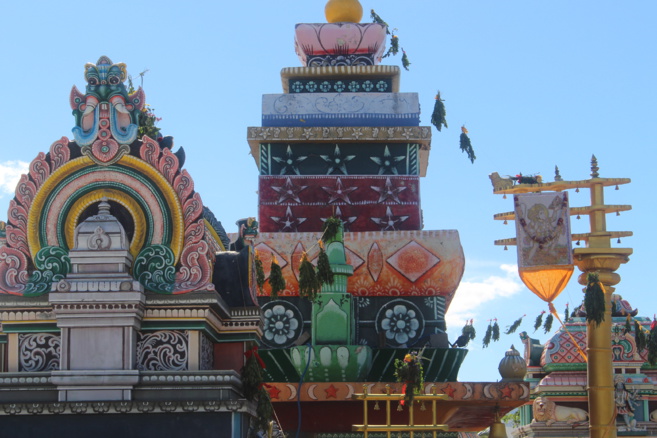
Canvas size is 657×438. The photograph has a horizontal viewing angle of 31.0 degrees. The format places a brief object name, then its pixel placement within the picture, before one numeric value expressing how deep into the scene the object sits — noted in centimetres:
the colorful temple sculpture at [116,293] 1784
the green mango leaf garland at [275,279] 2145
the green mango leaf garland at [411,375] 2106
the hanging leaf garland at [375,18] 3510
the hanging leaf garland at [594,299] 2503
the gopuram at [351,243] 2688
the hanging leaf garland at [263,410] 1934
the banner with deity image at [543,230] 2581
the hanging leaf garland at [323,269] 2180
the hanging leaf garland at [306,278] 2139
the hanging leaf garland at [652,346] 2741
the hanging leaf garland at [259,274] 2180
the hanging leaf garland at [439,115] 3191
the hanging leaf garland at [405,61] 3428
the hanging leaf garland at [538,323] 2750
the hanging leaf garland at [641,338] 2822
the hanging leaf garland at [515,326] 2855
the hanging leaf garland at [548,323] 2752
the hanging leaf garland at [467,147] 2911
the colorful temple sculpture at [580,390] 3988
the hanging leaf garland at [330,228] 2635
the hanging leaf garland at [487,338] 2875
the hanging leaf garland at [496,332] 2889
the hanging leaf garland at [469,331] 2889
